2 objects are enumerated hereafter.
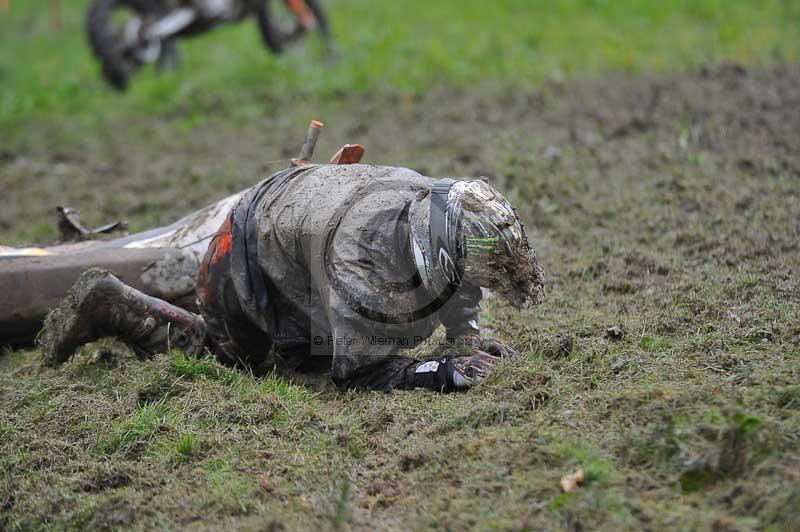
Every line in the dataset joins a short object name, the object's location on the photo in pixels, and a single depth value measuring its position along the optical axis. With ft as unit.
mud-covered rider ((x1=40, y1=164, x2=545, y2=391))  23.95
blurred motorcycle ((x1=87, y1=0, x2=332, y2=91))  75.46
